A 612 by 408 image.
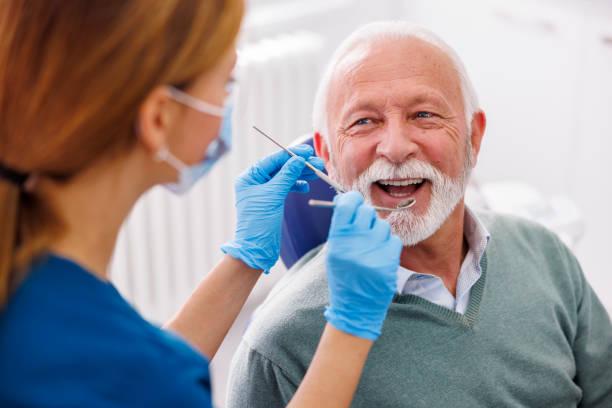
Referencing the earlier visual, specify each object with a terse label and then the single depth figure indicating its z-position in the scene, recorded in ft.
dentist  2.81
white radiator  9.07
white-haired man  4.49
